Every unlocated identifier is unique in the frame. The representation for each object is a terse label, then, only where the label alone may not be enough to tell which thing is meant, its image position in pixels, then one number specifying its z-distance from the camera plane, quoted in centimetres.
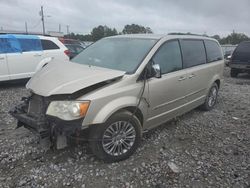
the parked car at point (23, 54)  595
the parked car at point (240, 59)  879
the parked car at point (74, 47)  939
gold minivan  235
